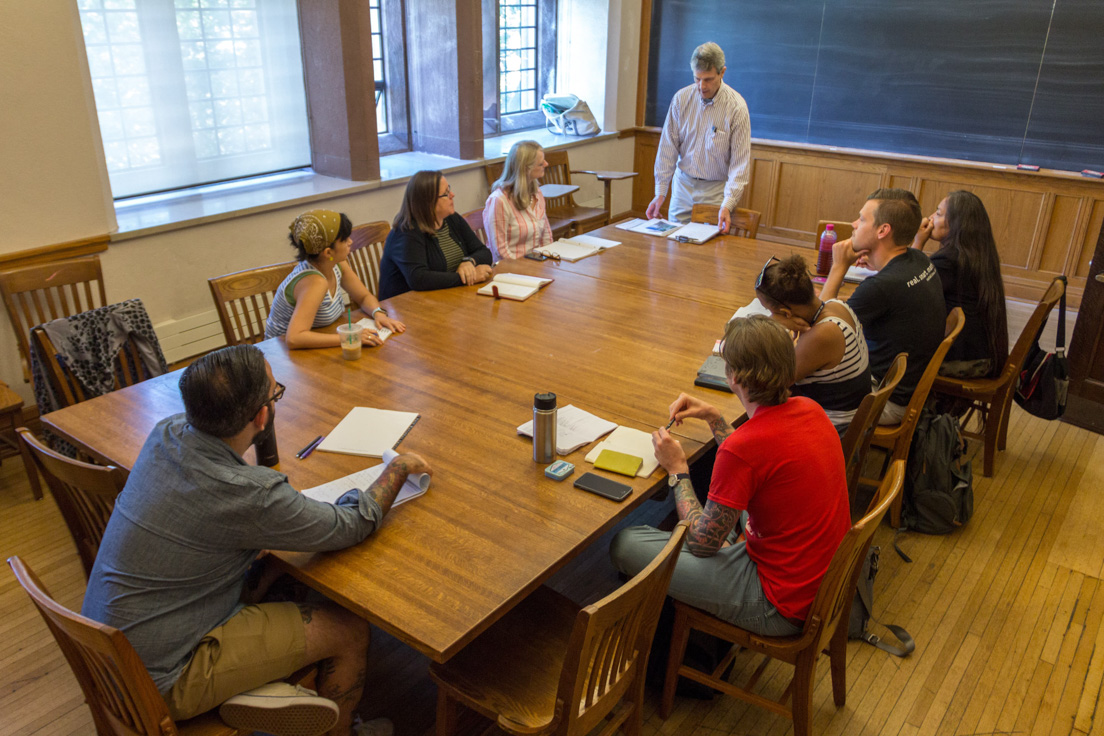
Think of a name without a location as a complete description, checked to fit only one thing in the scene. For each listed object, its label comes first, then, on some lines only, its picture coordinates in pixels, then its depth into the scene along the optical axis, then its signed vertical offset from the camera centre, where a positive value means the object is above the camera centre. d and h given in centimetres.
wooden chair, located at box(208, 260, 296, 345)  324 -92
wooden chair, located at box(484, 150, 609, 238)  583 -111
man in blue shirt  176 -104
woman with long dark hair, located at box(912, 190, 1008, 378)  344 -88
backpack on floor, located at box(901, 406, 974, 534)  330 -160
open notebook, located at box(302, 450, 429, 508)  212 -108
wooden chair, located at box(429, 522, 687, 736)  168 -138
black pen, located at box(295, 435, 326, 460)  232 -107
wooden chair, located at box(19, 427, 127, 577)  190 -104
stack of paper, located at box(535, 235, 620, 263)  425 -98
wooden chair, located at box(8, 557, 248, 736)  154 -121
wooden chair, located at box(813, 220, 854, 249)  462 -91
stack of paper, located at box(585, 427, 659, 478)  230 -107
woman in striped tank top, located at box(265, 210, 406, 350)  302 -85
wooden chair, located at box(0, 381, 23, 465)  329 -138
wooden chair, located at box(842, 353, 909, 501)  254 -107
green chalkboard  555 -8
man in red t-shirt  202 -106
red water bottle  393 -90
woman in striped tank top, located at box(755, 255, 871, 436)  262 -86
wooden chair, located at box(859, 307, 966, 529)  292 -128
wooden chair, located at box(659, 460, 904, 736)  197 -147
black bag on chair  360 -135
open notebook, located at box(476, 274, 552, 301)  364 -100
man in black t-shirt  306 -84
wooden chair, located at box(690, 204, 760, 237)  492 -93
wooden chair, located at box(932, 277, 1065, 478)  345 -135
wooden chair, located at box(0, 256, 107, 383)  347 -103
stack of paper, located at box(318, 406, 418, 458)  235 -107
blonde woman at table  433 -78
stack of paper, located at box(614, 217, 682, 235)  475 -95
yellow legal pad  225 -106
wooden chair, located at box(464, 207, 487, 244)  476 -94
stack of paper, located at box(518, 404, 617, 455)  238 -106
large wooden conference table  183 -107
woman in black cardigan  371 -87
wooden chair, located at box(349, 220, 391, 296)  409 -96
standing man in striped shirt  512 -54
